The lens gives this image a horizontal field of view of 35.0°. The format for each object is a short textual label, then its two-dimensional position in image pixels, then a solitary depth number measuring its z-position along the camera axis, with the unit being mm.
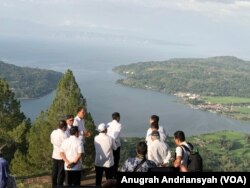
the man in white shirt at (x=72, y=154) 7047
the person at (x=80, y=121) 8289
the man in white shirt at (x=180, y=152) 6359
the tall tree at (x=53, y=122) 16797
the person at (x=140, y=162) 5285
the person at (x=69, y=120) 8016
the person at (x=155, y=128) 7577
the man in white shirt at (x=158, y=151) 6961
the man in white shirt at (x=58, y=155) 7828
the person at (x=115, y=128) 8391
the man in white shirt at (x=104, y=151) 7566
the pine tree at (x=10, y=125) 18625
